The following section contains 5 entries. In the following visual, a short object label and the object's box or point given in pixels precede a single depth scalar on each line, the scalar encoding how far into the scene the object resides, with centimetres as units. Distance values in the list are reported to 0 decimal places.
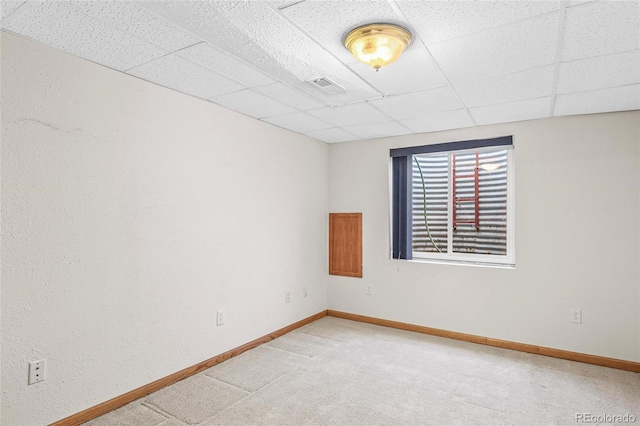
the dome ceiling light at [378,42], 195
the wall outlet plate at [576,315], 352
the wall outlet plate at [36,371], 217
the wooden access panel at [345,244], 483
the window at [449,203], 449
